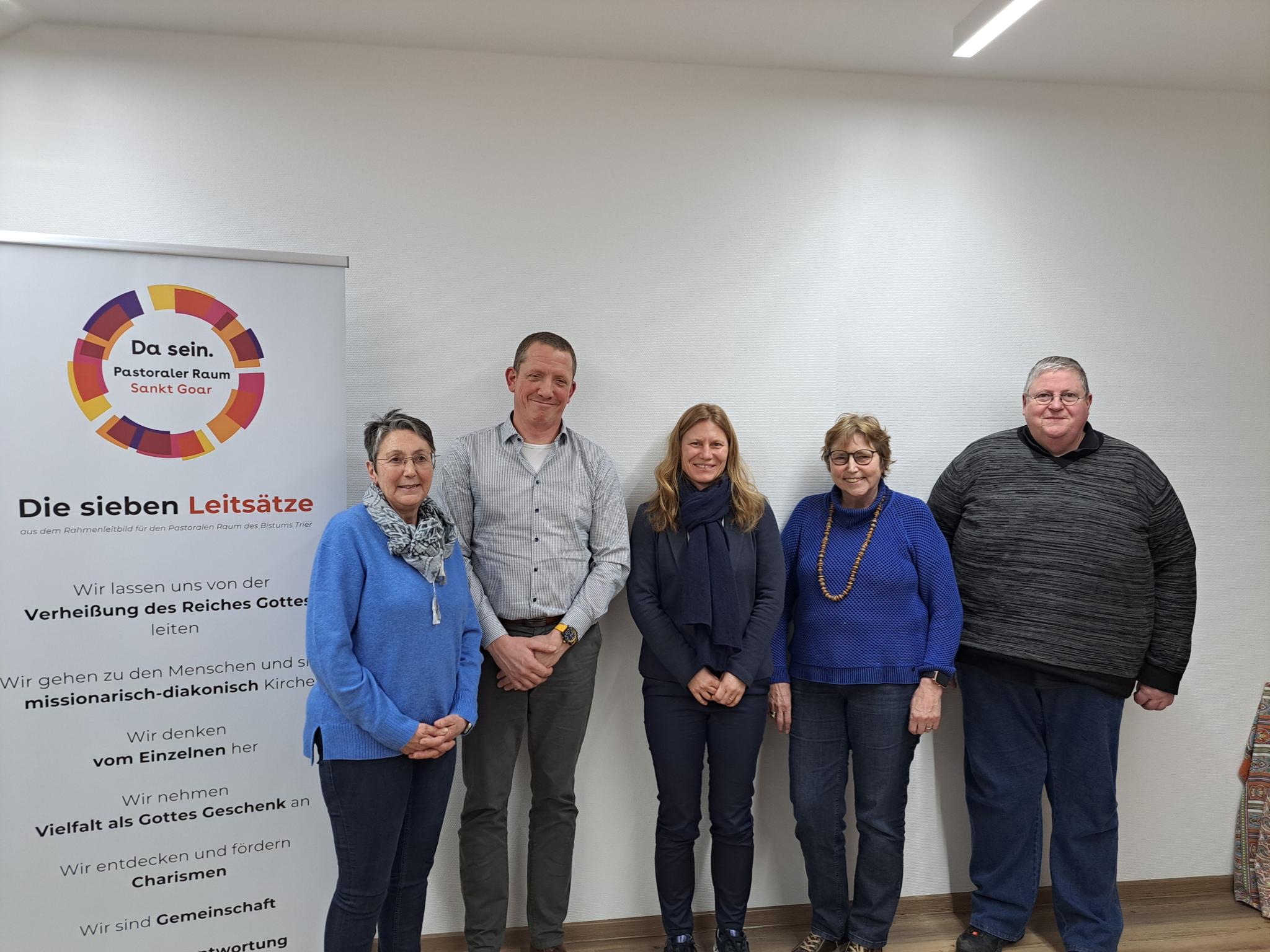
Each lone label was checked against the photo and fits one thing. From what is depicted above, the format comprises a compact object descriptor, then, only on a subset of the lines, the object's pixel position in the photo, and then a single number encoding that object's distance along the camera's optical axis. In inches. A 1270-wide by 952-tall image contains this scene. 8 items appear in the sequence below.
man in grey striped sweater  104.1
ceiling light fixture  97.5
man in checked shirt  98.2
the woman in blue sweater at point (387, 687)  76.7
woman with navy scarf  98.7
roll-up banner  87.6
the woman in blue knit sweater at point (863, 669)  101.9
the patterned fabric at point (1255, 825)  118.6
